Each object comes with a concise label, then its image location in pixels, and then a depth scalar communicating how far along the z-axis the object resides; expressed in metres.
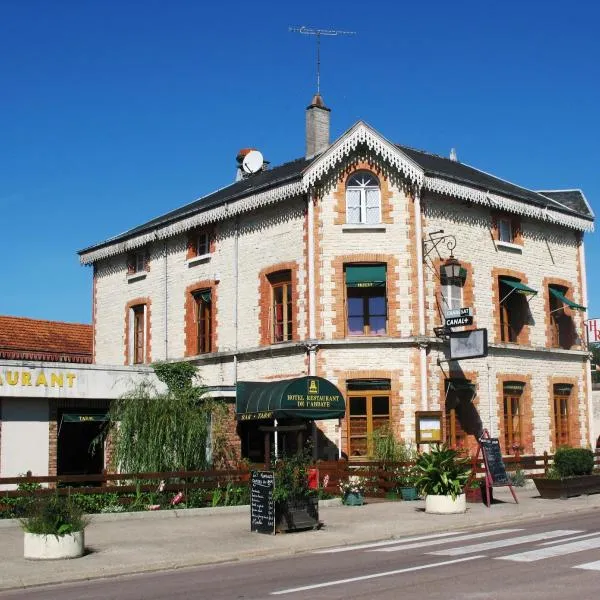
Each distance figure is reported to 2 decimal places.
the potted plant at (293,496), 16.36
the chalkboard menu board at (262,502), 16.27
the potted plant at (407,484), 22.81
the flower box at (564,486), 22.64
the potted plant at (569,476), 22.70
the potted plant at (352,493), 21.58
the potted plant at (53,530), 13.32
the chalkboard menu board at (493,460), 20.88
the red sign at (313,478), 21.19
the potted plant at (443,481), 19.14
